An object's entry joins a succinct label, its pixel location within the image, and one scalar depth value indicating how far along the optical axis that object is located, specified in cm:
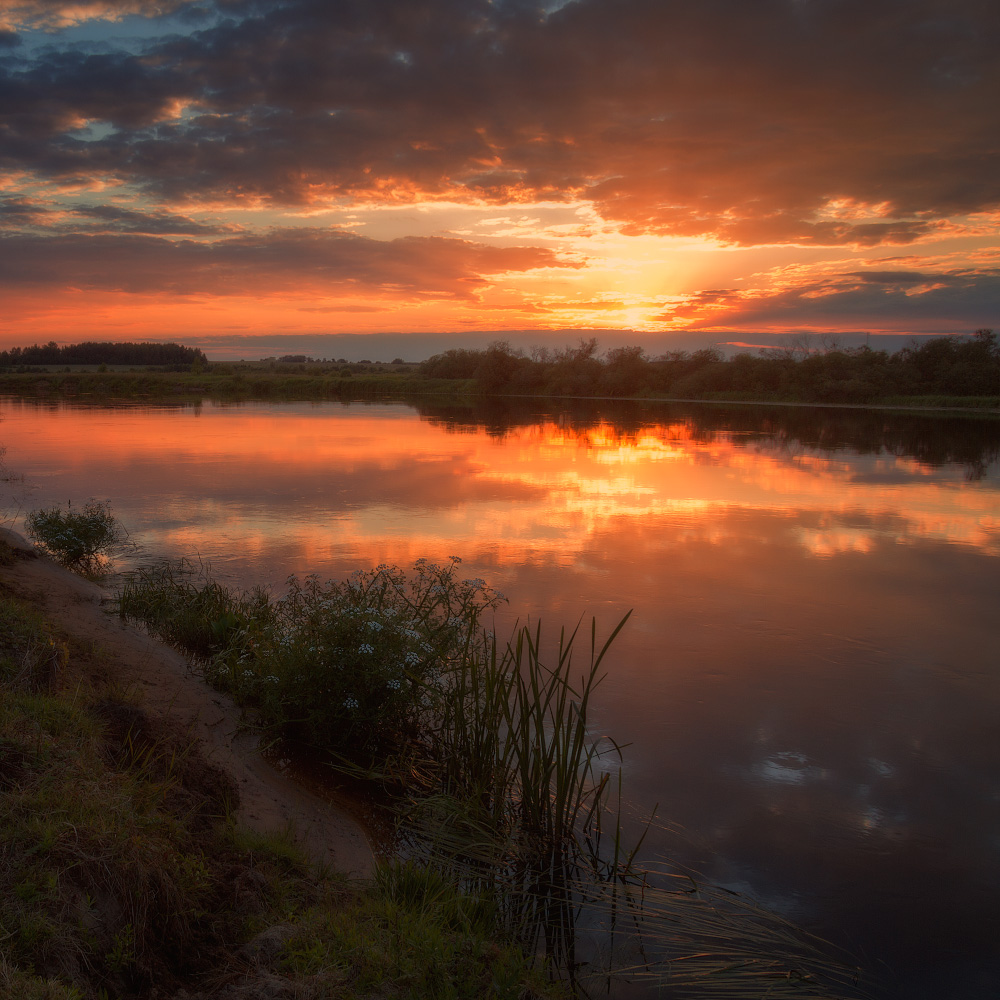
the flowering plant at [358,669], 495
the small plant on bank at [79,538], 941
